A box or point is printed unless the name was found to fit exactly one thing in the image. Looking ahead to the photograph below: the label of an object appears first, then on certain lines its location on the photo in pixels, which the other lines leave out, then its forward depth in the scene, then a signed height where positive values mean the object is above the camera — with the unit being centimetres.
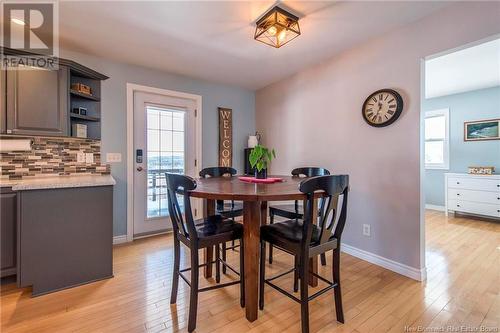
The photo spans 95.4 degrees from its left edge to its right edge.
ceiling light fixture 183 +119
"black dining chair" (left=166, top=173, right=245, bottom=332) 140 -46
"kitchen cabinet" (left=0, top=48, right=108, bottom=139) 205 +62
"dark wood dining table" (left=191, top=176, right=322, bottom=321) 126 -18
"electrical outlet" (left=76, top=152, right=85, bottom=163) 265 +9
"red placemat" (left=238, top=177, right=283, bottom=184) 187 -12
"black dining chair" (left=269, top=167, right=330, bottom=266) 219 -44
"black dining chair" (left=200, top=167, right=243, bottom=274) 219 -41
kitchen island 175 -54
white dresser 365 -47
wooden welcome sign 379 +48
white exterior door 308 +22
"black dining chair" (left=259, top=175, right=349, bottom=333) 129 -46
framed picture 385 +63
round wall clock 215 +58
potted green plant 184 +6
